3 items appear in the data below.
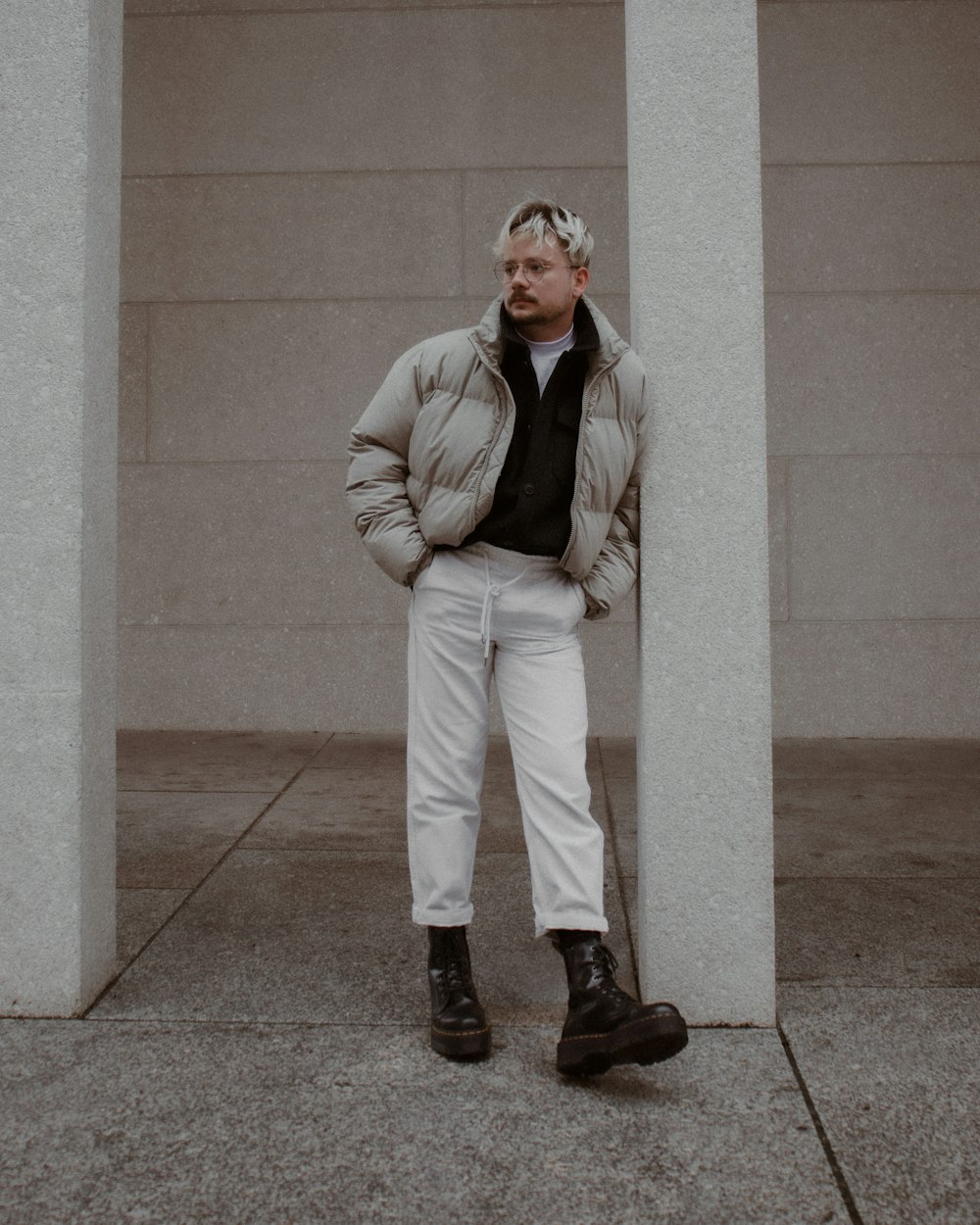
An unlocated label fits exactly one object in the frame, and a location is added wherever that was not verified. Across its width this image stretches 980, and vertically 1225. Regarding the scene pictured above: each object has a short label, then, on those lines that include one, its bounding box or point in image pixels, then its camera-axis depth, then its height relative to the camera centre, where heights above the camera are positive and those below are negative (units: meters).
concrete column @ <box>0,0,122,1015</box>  2.92 +0.42
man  2.74 +0.25
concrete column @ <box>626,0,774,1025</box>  2.91 +0.33
